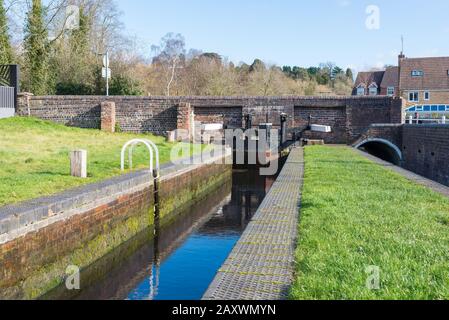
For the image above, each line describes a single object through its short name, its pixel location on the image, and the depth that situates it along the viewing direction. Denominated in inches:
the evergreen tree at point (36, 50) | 1103.6
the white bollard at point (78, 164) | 350.3
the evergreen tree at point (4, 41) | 1078.1
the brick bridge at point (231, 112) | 902.4
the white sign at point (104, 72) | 982.3
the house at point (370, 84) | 2486.5
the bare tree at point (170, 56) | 1908.2
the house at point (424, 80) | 2052.2
